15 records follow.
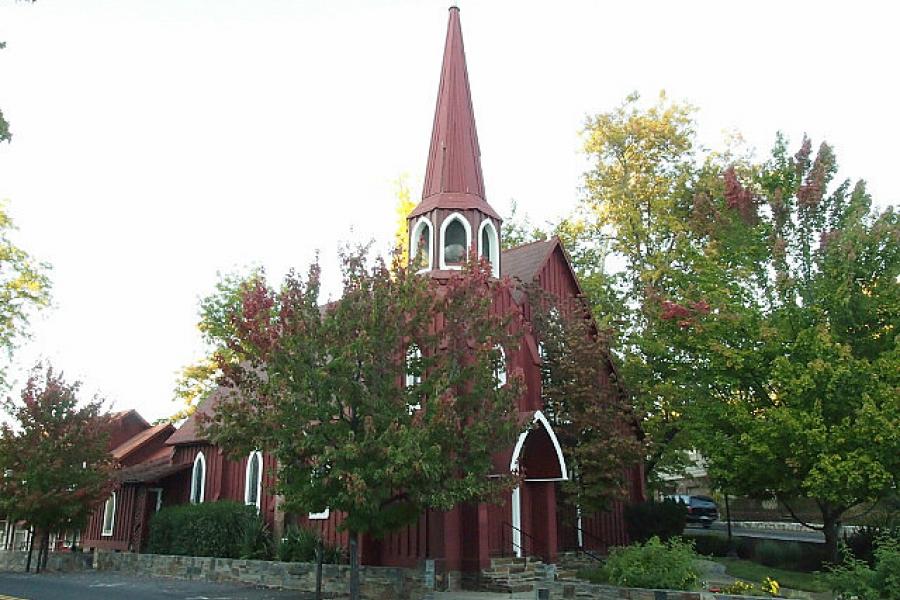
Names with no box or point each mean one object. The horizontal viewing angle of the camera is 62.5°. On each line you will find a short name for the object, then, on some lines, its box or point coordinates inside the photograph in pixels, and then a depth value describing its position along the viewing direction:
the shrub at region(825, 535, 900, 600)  11.57
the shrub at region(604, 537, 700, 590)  13.53
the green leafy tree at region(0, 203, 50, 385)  31.44
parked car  36.41
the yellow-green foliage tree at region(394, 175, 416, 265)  30.86
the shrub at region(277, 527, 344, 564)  17.92
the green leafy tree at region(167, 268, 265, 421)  38.94
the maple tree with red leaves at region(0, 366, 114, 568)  21.34
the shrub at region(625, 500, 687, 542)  21.14
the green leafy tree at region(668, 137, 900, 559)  16.39
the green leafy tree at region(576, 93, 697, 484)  25.69
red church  16.50
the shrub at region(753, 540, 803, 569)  20.33
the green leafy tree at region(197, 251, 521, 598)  12.56
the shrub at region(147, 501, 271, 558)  20.44
